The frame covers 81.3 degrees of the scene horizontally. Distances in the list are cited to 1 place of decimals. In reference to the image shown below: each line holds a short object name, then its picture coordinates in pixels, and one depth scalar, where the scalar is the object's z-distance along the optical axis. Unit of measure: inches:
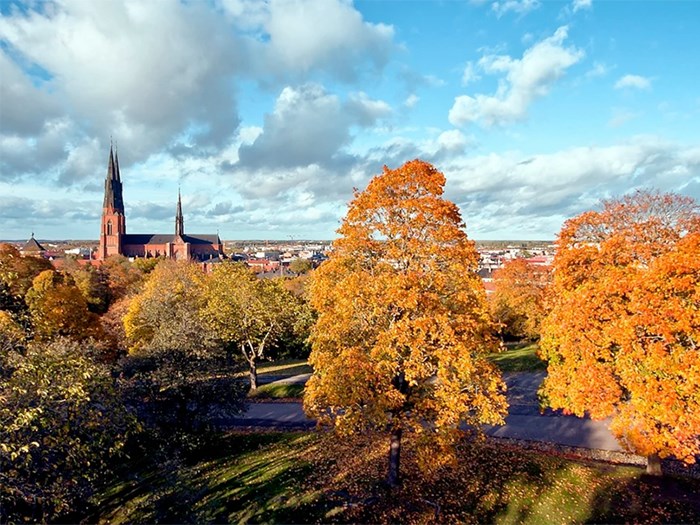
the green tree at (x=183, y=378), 549.6
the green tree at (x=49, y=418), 287.1
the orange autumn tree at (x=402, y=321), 399.9
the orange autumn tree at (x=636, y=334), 385.7
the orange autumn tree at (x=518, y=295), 1304.1
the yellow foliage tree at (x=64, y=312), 1035.3
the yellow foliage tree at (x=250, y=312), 918.4
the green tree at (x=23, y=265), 1397.6
